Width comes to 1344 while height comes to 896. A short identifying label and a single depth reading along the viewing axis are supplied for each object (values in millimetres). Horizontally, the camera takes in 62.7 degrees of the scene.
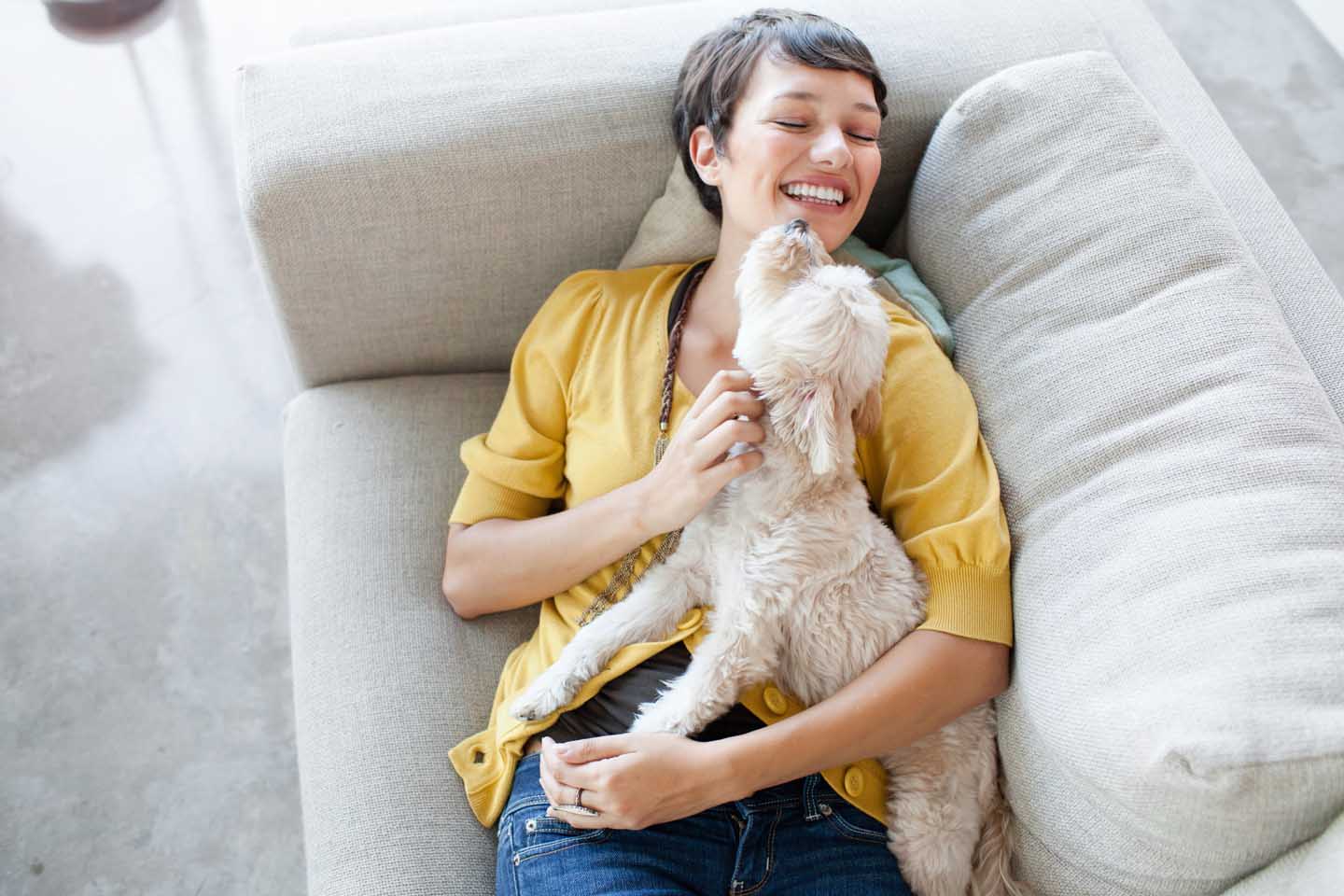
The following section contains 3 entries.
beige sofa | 1319
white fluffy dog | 1438
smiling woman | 1497
